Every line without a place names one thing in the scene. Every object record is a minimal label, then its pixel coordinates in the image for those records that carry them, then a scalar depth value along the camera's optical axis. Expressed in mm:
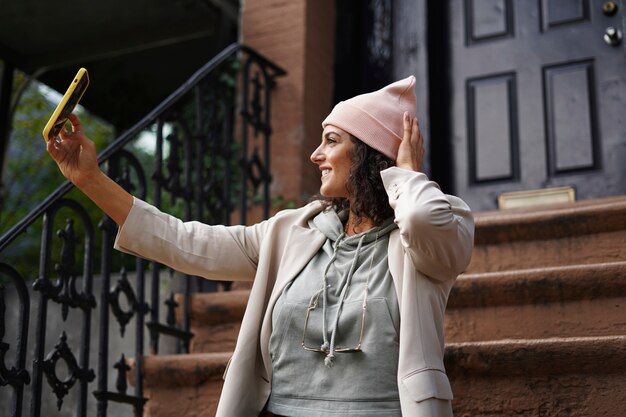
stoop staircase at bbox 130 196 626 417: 3105
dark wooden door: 5375
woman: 2312
